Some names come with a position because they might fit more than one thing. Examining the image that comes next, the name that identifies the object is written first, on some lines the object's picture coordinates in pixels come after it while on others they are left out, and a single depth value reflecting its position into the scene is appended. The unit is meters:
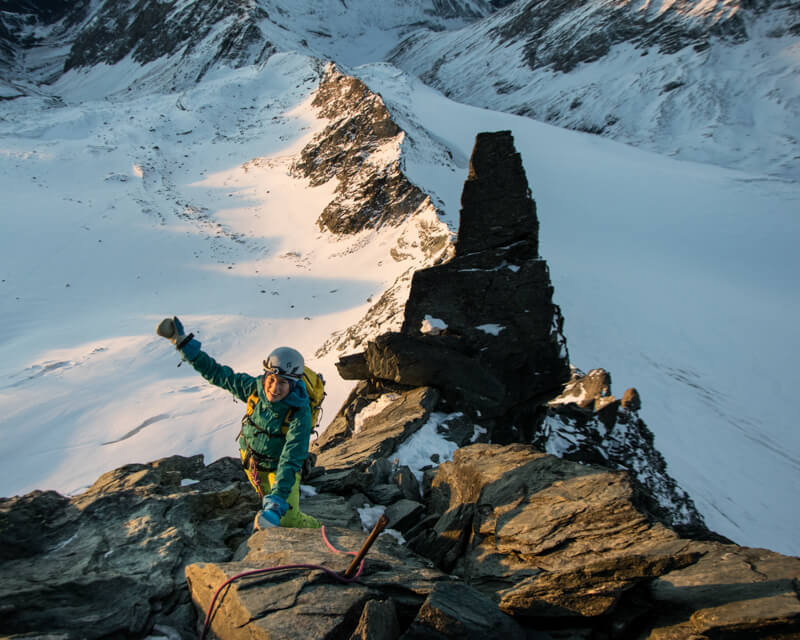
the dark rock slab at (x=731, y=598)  2.43
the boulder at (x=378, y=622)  2.53
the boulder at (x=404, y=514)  4.88
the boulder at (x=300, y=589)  2.62
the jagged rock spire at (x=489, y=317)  8.75
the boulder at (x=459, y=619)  2.60
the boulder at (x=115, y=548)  2.94
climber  3.92
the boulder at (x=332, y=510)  4.65
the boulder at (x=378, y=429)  6.72
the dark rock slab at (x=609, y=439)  9.91
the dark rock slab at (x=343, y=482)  5.52
